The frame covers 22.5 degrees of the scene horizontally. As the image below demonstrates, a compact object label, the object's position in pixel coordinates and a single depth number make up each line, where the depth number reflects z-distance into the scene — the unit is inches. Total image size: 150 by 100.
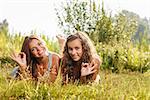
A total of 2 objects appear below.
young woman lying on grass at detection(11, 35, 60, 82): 185.1
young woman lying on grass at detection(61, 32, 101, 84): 183.8
